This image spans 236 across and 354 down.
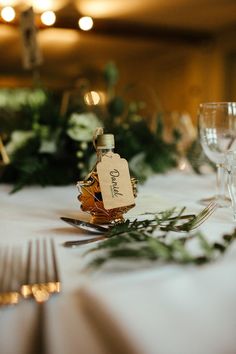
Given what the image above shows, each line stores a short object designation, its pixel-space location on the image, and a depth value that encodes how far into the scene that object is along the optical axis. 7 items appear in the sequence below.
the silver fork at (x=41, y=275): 0.40
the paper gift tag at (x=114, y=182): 0.69
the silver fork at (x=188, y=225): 0.58
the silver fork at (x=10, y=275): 0.39
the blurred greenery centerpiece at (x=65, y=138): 1.19
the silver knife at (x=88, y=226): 0.64
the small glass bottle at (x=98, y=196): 0.71
